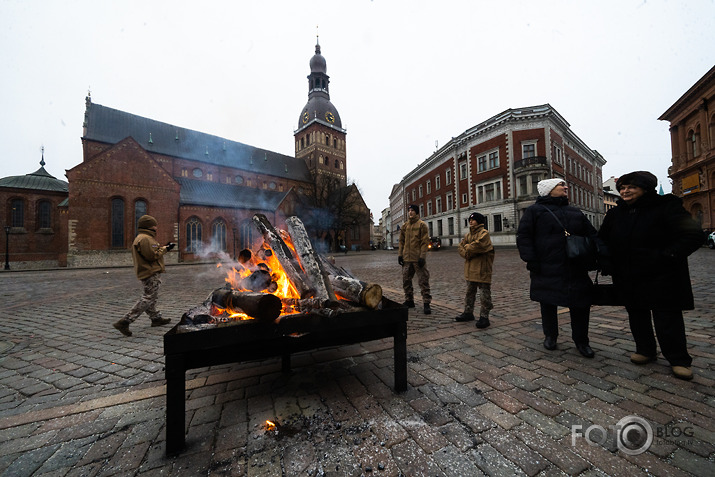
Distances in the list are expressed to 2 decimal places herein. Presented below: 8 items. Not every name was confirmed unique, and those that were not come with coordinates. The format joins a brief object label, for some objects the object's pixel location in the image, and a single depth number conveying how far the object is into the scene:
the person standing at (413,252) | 5.11
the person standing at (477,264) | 4.07
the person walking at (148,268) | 4.38
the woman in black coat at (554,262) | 2.89
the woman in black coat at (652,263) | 2.40
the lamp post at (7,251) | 23.54
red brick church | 24.11
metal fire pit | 1.63
